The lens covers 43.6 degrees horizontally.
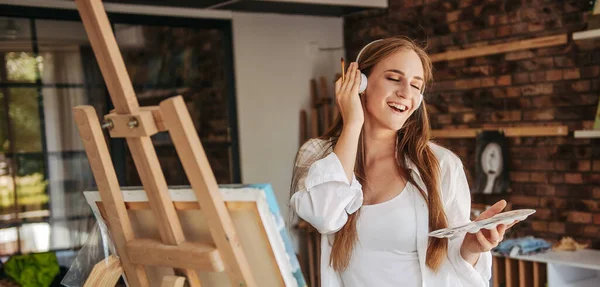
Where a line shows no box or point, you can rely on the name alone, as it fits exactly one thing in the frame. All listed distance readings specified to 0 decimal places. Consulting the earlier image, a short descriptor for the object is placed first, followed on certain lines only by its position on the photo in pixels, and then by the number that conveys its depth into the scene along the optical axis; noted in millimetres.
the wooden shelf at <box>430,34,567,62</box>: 4055
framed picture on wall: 4363
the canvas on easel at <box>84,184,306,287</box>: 1556
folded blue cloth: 3922
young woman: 1869
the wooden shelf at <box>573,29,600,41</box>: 3684
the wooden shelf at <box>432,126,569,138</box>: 4035
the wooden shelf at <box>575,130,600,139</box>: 3698
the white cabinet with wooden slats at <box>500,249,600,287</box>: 3676
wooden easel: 1552
